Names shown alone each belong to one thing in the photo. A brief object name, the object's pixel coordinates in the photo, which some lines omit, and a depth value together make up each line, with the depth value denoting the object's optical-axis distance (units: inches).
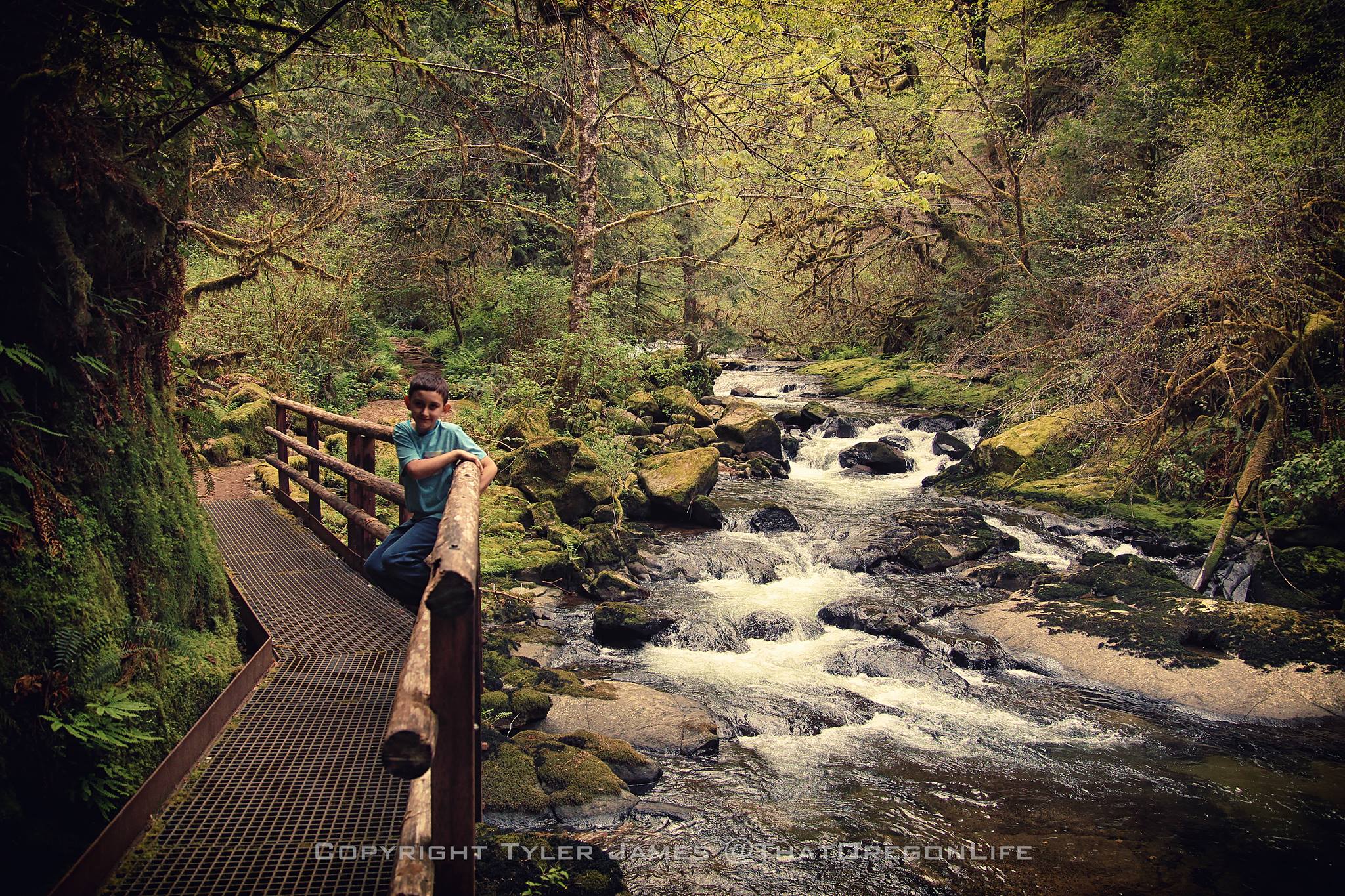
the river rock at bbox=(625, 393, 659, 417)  679.1
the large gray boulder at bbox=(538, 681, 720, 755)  256.4
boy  160.9
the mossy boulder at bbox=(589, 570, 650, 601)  385.7
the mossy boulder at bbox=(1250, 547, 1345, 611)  352.5
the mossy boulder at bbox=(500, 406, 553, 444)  513.7
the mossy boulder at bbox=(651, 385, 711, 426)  704.4
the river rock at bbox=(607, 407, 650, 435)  594.1
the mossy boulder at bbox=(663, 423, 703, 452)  627.2
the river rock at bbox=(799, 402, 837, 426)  758.5
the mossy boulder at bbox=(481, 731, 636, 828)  208.5
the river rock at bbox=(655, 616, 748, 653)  343.9
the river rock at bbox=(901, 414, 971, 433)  724.7
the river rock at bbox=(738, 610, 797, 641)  356.5
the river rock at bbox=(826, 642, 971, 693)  316.8
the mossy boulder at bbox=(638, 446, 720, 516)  502.9
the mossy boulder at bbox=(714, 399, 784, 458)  673.6
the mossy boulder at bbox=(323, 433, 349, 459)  460.4
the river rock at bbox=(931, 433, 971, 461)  651.5
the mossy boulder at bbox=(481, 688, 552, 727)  247.4
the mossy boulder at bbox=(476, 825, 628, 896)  161.5
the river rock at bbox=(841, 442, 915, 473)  641.6
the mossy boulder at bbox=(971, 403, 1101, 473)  569.3
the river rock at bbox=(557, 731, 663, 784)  234.4
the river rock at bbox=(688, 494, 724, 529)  501.4
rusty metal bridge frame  88.4
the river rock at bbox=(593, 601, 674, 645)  338.6
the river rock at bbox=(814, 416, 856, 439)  722.2
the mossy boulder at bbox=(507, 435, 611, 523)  462.0
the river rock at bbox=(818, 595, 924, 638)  357.4
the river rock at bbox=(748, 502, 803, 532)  497.0
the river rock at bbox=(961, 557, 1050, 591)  410.9
